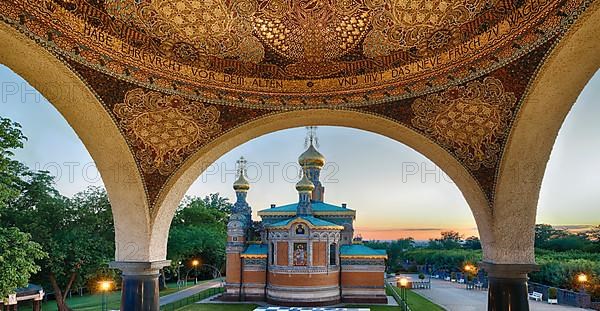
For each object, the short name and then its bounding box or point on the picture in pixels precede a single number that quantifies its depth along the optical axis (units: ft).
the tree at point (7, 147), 32.45
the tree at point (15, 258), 31.50
